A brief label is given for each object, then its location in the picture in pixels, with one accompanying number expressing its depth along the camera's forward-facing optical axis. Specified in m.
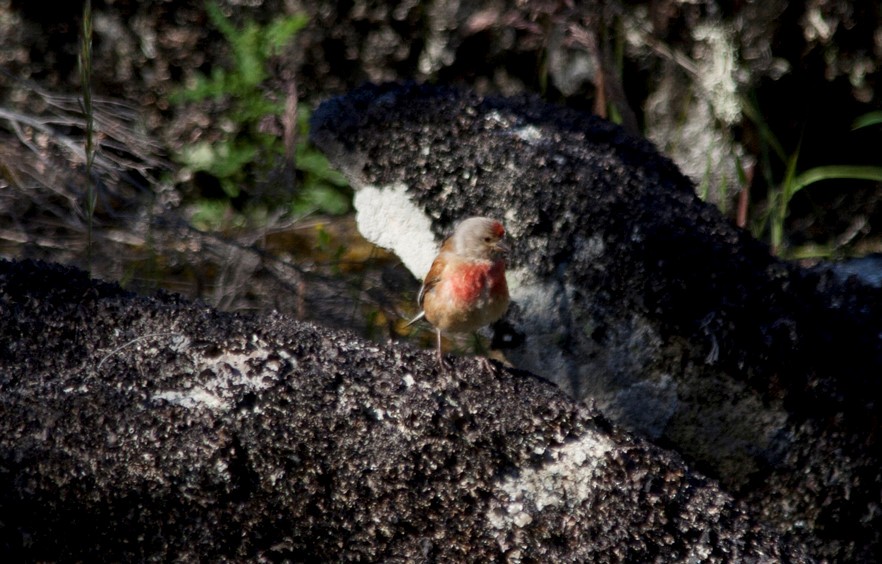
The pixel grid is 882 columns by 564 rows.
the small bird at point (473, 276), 7.17
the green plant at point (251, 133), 9.89
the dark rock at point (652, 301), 7.23
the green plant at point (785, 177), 10.07
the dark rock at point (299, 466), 5.37
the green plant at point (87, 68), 5.96
